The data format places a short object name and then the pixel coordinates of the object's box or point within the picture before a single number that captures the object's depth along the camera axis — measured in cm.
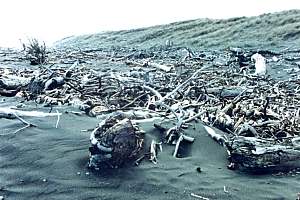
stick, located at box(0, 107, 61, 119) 493
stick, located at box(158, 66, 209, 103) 516
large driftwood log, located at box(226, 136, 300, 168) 372
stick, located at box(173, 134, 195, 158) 412
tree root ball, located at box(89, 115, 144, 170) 362
